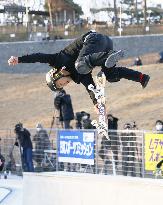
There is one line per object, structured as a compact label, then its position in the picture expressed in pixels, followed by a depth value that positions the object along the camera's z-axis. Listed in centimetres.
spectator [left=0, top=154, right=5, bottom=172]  1567
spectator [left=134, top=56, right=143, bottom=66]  3794
